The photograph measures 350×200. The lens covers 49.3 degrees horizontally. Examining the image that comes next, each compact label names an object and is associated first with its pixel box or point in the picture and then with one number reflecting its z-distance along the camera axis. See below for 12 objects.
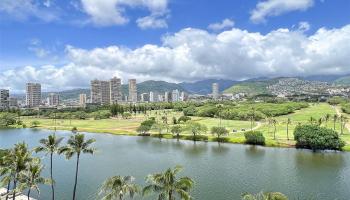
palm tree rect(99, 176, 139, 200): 38.19
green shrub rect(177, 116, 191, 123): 189.65
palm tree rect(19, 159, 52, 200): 41.00
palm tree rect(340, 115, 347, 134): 136.30
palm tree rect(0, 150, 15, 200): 41.50
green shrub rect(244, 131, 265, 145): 119.50
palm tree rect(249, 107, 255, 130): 189.26
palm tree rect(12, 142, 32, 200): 42.16
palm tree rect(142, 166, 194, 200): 36.06
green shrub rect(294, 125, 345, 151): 106.06
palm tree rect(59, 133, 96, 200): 44.97
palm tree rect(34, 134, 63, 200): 46.44
